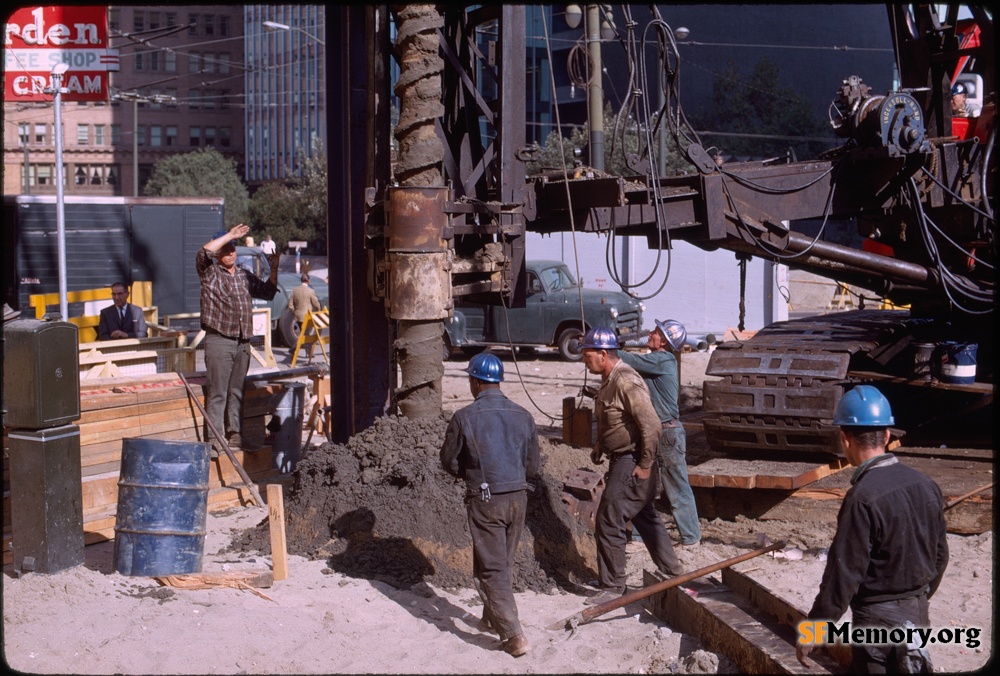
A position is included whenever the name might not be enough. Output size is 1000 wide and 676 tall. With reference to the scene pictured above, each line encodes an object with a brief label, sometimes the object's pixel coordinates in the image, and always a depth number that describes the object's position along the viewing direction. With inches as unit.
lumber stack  336.5
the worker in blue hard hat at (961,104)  424.5
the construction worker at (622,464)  283.3
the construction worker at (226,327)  388.5
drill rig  310.2
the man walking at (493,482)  250.2
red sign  646.5
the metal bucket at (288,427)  414.3
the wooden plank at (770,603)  211.5
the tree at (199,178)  2239.2
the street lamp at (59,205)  549.0
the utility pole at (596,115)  638.5
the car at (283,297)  913.5
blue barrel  284.5
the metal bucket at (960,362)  366.0
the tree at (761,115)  1667.1
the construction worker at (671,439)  327.0
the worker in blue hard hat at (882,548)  169.3
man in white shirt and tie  550.0
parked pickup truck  845.8
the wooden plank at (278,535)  285.0
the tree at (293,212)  1942.7
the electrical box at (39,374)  281.0
